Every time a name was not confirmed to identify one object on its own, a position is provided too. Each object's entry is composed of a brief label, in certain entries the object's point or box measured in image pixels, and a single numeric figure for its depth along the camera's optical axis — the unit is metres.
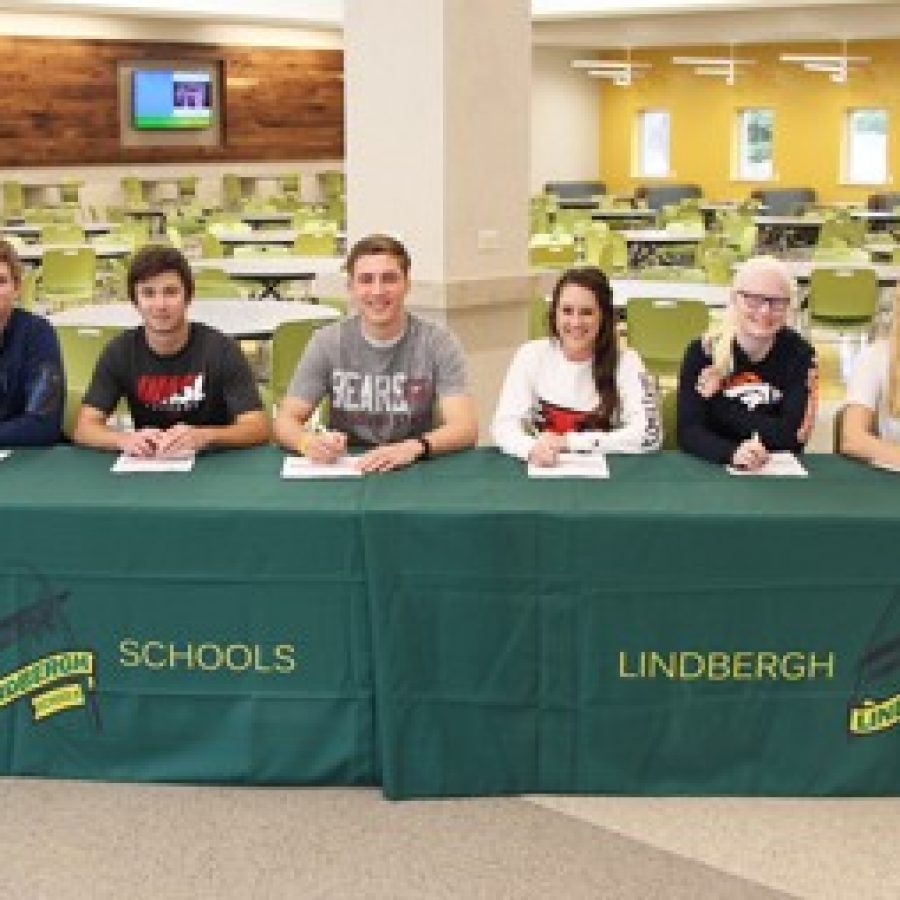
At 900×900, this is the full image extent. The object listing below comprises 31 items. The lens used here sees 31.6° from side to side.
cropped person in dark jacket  4.49
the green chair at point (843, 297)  9.66
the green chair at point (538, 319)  7.57
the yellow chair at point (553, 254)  11.02
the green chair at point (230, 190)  21.83
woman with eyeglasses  4.41
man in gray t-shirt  4.50
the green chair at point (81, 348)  6.43
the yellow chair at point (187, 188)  21.42
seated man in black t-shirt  4.48
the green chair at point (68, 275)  11.19
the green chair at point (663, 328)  7.81
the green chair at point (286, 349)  6.72
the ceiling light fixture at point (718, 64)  22.47
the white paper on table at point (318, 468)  3.98
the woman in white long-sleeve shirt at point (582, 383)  4.49
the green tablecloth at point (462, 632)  3.63
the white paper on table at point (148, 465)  4.06
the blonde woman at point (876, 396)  4.31
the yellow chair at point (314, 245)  11.93
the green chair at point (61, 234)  13.40
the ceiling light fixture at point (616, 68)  23.50
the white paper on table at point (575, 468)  3.95
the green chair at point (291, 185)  22.72
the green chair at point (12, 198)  19.50
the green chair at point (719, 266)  10.02
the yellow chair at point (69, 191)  20.00
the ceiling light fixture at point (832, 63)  21.16
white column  7.39
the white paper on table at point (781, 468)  3.97
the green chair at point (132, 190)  20.73
